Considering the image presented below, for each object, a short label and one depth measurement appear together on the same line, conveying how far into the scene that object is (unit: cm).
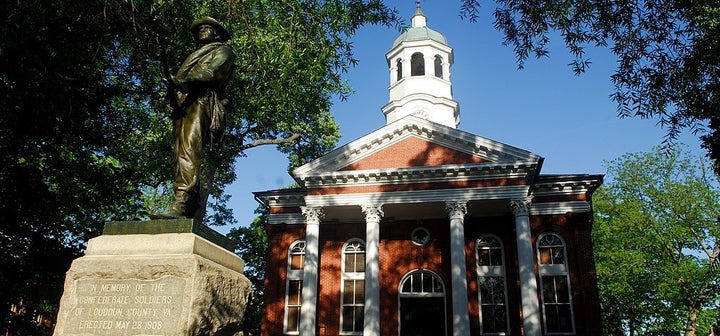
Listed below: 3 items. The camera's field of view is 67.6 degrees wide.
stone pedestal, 431
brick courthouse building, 2044
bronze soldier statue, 498
